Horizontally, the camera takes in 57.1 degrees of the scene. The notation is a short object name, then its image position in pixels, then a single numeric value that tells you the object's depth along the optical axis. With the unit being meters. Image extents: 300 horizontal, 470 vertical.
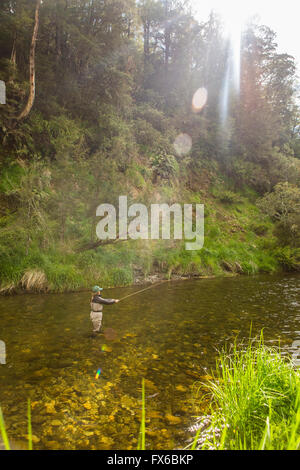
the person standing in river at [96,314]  6.60
